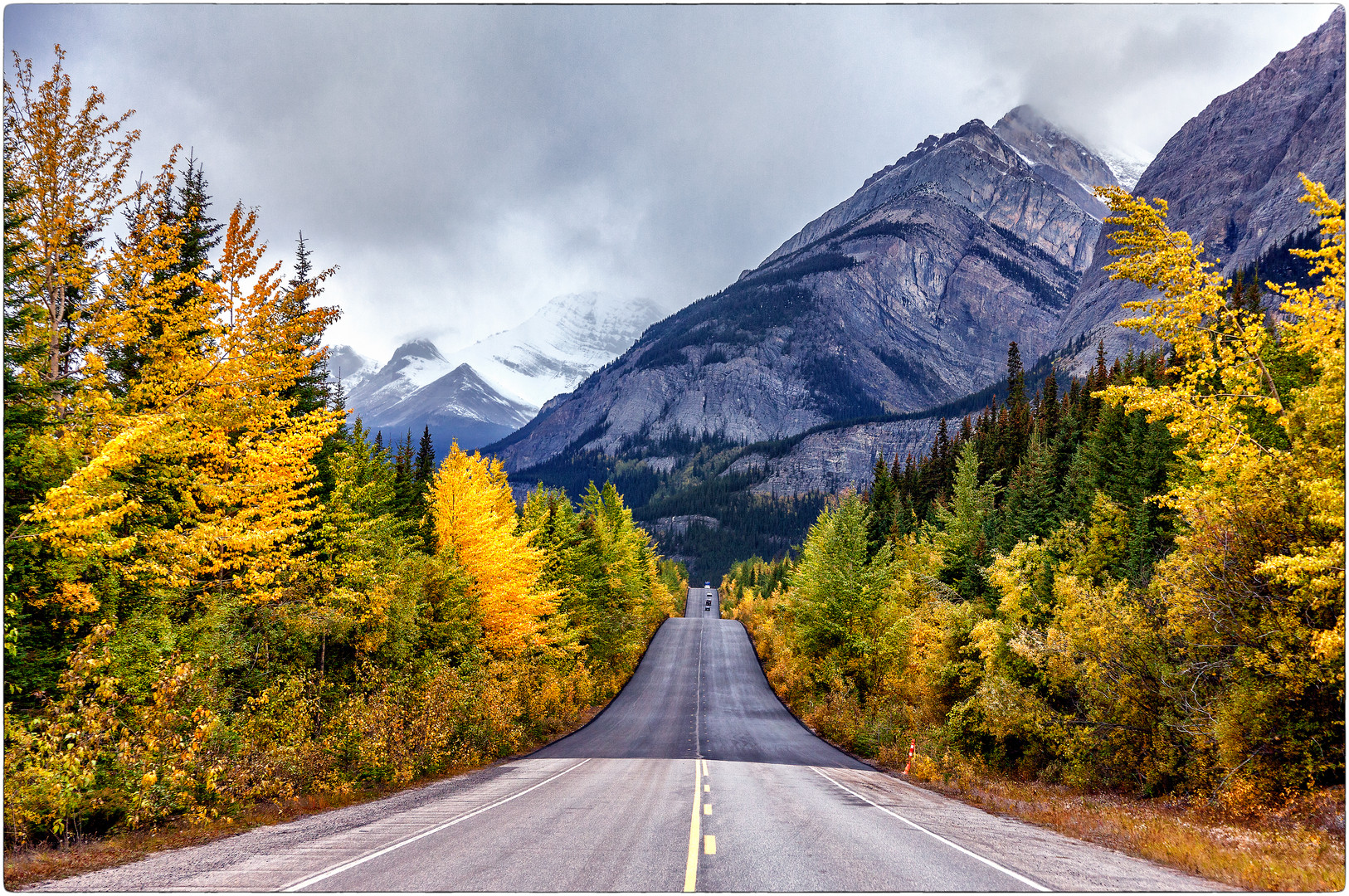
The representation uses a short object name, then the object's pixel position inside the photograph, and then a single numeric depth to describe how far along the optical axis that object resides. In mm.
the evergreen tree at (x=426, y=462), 44875
